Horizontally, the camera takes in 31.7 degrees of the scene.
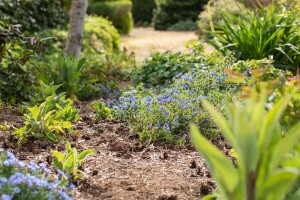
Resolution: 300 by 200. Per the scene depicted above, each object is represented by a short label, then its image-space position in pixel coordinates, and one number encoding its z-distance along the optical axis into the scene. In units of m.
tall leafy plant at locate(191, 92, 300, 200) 2.03
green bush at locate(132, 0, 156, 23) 27.86
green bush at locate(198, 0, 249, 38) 13.94
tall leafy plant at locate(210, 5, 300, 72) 6.87
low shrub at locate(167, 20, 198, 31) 23.11
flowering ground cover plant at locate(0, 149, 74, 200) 2.58
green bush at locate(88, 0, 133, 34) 18.50
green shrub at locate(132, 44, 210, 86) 6.98
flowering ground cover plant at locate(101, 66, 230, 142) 4.56
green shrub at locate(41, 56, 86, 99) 5.97
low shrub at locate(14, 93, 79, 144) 4.20
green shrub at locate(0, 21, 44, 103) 5.37
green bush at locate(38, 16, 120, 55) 11.18
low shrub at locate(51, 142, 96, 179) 3.42
